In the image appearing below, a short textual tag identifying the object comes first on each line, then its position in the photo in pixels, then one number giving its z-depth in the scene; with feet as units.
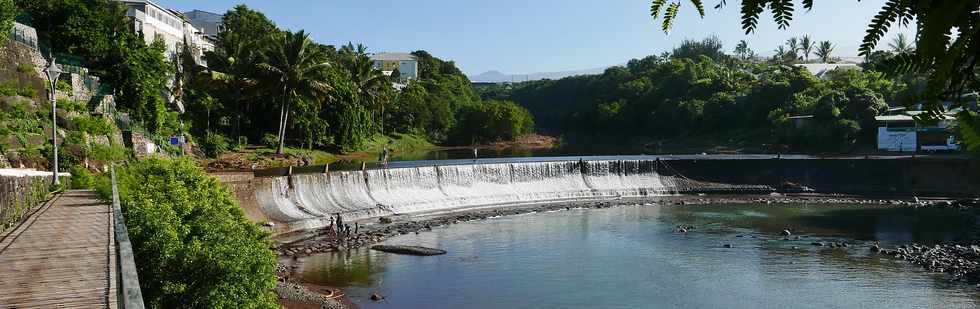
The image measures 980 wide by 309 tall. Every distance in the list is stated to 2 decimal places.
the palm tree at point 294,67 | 151.23
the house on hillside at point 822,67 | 318.45
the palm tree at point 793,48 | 387.55
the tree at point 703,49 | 423.02
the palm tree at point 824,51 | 363.48
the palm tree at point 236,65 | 157.17
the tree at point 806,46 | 383.24
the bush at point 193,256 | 37.37
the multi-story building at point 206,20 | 273.75
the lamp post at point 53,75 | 59.47
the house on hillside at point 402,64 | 396.30
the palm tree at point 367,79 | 205.16
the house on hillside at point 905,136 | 167.53
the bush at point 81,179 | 70.13
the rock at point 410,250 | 85.66
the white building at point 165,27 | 169.89
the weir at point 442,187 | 103.14
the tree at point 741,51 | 428.07
